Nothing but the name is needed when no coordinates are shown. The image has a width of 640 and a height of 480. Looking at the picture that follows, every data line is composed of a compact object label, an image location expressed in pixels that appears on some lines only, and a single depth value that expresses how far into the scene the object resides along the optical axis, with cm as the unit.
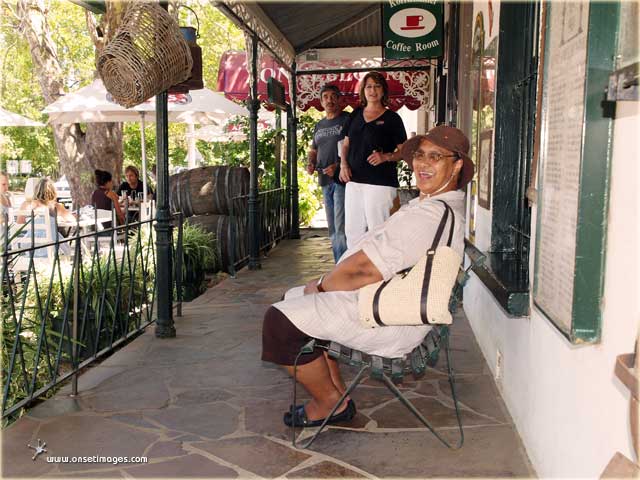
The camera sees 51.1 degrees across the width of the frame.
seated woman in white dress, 301
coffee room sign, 741
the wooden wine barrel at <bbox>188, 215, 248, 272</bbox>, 836
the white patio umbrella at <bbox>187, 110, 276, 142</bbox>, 1717
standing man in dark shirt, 715
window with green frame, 390
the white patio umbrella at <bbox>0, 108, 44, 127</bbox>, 1197
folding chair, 308
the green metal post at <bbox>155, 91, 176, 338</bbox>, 500
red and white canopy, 1127
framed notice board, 196
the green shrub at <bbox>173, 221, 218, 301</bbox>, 767
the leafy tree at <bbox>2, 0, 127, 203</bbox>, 1328
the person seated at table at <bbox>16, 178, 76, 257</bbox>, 739
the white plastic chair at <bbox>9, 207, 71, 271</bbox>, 692
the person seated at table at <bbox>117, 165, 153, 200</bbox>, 1212
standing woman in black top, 587
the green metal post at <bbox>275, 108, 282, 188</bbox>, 1103
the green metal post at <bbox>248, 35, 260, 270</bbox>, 824
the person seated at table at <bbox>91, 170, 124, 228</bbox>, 1002
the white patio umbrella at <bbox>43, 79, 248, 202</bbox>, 1011
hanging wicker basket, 372
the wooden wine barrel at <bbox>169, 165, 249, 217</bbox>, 872
